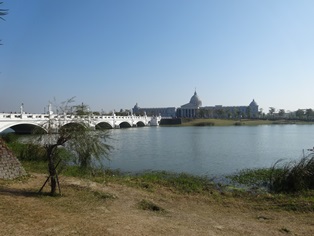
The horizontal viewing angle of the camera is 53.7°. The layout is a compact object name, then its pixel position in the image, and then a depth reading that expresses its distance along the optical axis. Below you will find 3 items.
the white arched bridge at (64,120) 12.27
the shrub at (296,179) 15.71
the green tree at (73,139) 11.52
